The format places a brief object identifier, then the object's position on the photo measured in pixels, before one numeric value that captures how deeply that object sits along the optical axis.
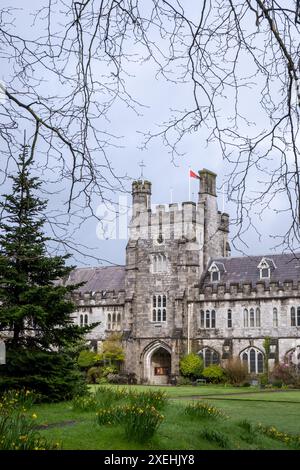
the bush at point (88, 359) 46.44
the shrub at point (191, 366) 43.62
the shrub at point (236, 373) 41.81
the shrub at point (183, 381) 43.06
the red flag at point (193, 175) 47.38
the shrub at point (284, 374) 40.41
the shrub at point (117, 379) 45.06
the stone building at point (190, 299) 44.31
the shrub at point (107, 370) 45.41
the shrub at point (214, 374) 42.72
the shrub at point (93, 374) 44.55
